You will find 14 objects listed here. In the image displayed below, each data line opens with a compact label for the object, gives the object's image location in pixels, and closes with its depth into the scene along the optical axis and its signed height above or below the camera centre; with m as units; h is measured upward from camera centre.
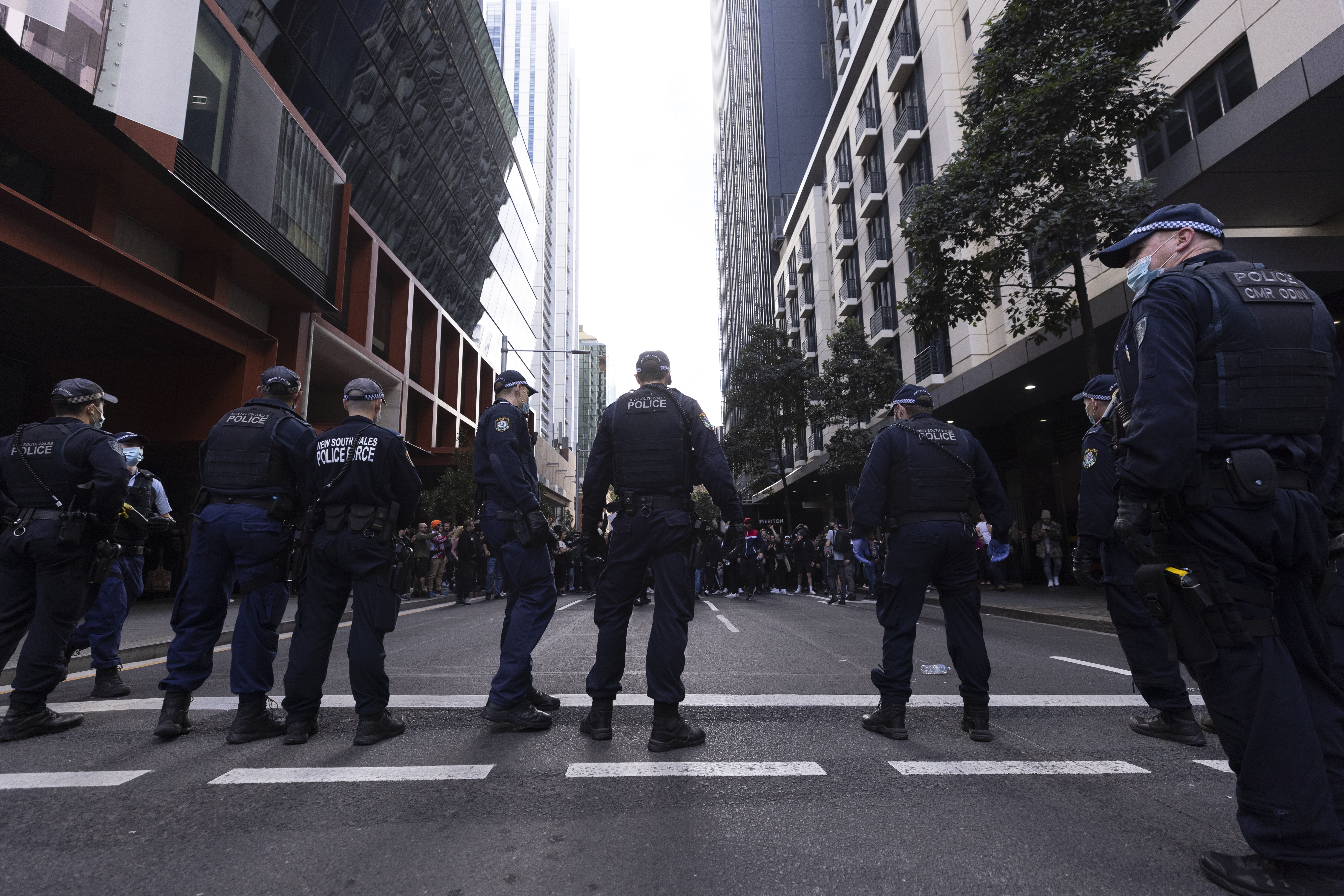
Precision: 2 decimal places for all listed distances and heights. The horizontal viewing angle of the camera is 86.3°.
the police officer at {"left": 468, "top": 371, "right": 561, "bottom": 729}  3.84 +0.06
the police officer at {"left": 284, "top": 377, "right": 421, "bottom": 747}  3.56 -0.07
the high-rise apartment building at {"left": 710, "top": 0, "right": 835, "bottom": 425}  56.50 +36.29
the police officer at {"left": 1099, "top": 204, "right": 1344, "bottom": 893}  1.91 +0.08
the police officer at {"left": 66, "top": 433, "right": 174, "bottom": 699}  4.67 -0.28
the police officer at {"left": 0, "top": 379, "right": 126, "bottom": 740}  3.80 +0.08
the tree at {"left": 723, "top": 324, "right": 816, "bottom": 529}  29.67 +6.33
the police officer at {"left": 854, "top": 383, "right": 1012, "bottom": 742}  3.65 +0.07
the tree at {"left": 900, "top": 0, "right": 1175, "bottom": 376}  10.62 +6.01
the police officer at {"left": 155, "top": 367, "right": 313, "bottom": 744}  3.68 +0.00
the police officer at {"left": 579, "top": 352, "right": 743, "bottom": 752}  3.48 +0.16
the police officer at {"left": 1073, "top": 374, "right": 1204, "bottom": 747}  3.58 -0.24
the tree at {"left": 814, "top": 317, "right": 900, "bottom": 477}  23.73 +5.36
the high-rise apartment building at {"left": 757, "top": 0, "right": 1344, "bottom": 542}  10.16 +6.99
